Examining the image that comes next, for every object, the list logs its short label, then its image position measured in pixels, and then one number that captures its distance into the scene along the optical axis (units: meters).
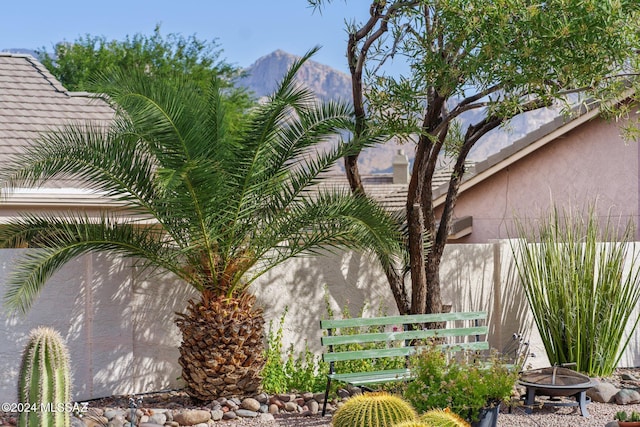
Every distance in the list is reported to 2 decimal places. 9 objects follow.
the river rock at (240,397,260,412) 9.84
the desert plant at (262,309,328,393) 10.74
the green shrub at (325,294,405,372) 10.85
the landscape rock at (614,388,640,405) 10.57
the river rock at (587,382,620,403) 10.62
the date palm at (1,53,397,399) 9.54
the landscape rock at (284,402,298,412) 9.87
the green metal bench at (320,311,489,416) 9.40
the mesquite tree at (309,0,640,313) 9.40
